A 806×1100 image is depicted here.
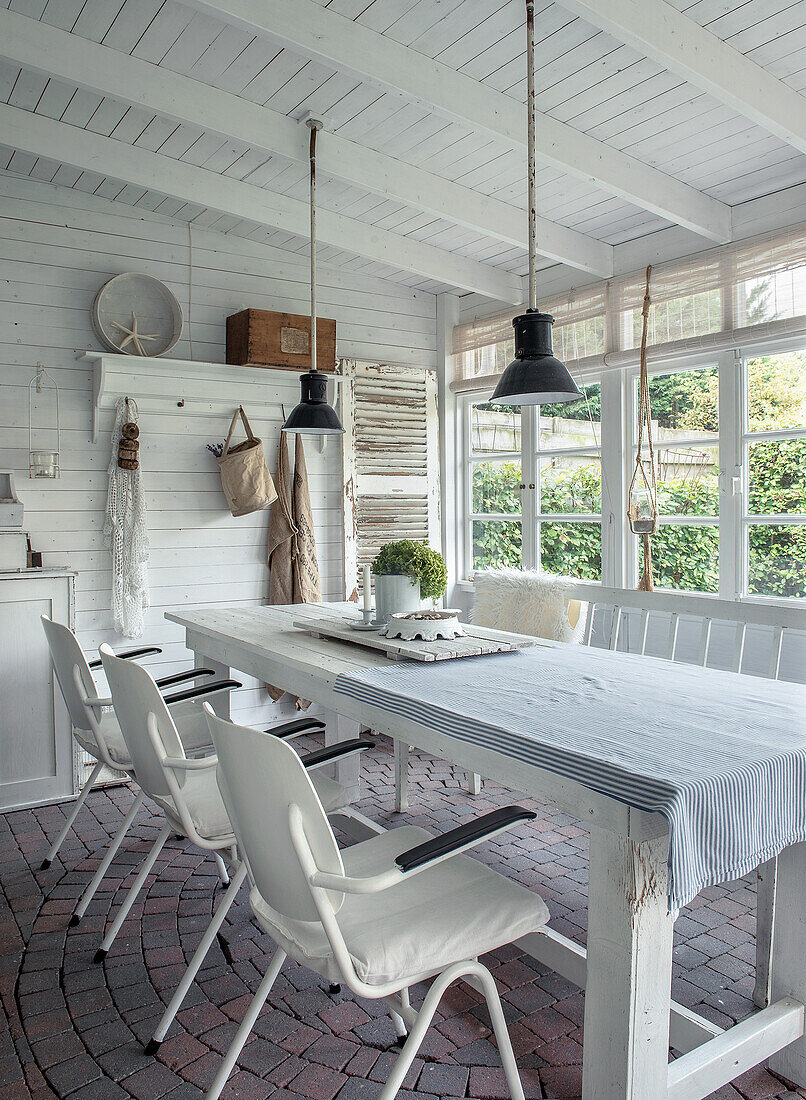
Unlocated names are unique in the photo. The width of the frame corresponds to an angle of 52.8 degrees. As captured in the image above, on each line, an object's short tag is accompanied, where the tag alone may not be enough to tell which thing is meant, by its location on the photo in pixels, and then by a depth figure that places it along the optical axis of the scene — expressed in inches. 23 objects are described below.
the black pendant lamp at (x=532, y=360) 89.2
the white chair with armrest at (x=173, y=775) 76.6
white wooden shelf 157.4
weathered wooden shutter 191.5
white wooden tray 95.5
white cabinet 139.1
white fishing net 160.1
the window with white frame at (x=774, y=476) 135.3
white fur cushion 138.3
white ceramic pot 111.1
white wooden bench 80.6
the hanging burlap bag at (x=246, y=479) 169.2
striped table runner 54.7
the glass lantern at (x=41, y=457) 150.4
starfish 159.6
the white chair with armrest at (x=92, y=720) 101.7
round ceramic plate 159.0
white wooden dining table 56.0
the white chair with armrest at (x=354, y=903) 54.9
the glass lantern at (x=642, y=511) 155.8
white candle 117.3
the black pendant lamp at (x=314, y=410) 127.4
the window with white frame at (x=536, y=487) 173.5
